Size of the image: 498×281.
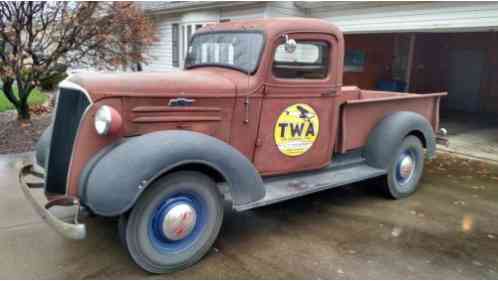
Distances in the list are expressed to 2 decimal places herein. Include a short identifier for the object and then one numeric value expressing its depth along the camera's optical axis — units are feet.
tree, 24.30
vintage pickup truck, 9.57
